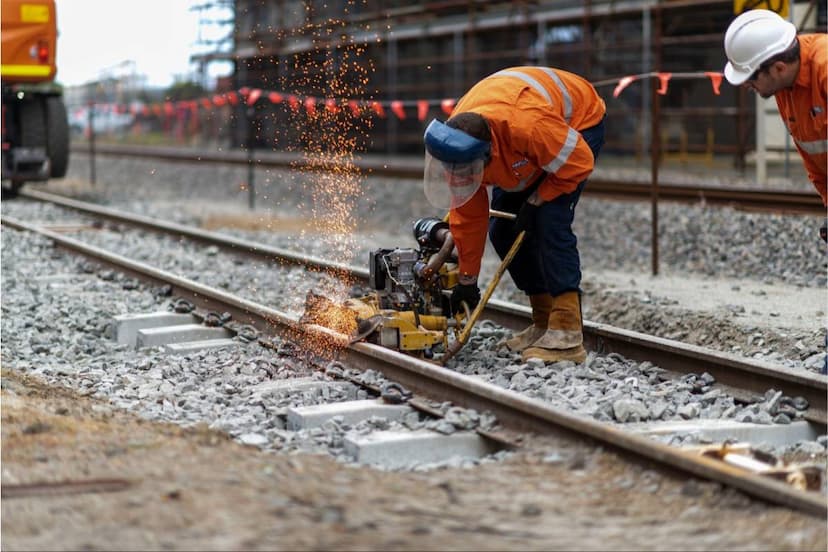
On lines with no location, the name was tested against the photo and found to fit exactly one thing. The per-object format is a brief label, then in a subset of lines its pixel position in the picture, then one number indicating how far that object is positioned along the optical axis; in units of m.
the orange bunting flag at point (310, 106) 20.16
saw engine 6.38
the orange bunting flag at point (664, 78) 10.68
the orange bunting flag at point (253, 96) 19.09
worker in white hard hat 5.23
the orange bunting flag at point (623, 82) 11.87
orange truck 16.33
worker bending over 5.96
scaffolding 22.41
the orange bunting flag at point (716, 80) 11.49
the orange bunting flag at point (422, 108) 17.97
